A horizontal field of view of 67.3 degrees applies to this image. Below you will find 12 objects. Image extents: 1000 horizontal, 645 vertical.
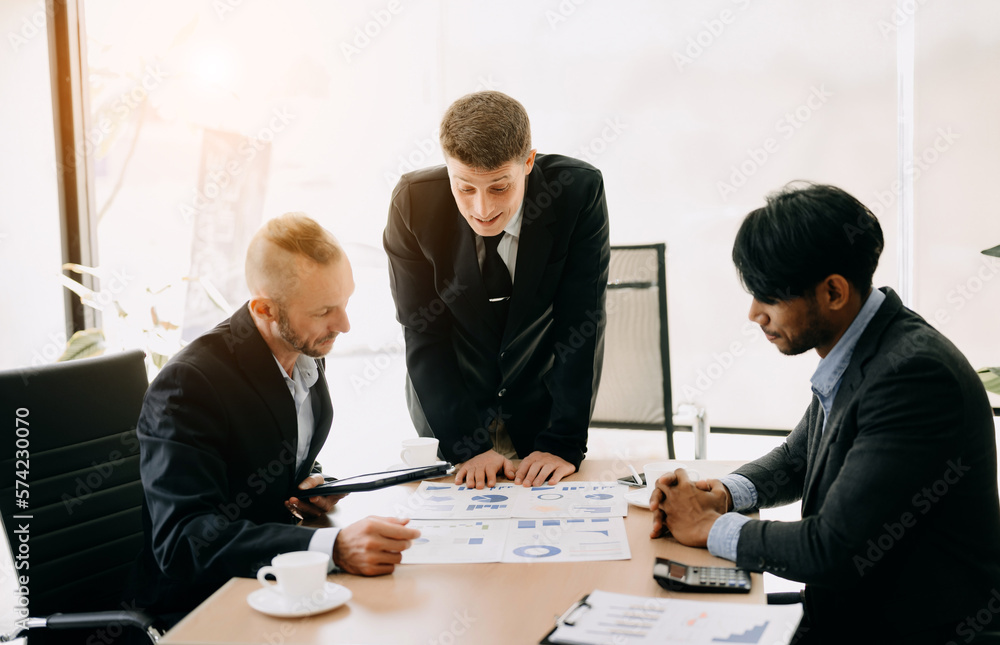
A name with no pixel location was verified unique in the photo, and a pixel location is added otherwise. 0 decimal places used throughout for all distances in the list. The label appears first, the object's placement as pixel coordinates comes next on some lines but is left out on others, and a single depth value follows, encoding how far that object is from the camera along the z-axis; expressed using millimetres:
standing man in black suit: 1854
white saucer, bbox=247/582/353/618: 1006
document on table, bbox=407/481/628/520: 1421
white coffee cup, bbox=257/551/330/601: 1009
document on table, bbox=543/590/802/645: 902
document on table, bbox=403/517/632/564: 1208
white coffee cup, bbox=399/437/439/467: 1673
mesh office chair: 2268
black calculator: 1061
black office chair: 1404
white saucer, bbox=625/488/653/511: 1451
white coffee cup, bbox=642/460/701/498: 1480
